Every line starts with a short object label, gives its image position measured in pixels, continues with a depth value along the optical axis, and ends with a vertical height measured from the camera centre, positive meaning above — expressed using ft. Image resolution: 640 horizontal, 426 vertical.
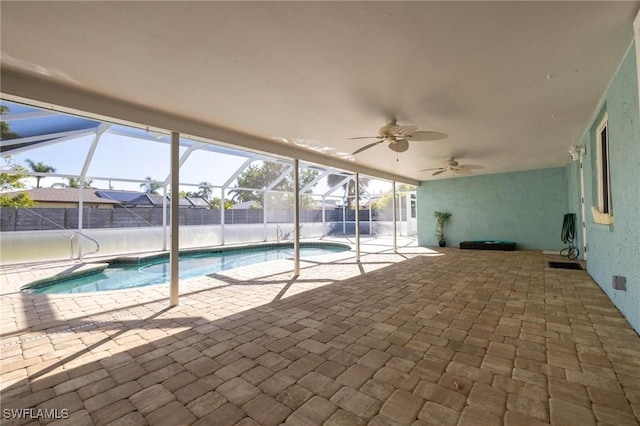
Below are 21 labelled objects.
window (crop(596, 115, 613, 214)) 11.98 +2.08
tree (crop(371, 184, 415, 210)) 43.52 +2.60
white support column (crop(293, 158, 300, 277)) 16.51 -0.22
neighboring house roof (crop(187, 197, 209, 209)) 30.25 +2.00
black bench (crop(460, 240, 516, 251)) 25.72 -2.84
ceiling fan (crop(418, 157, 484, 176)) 19.12 +3.60
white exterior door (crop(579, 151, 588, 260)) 15.44 +1.62
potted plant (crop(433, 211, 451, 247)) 30.12 -0.54
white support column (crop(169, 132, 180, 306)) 11.11 +0.07
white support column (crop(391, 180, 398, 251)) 26.47 -0.32
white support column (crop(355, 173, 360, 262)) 21.65 -1.32
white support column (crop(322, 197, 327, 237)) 42.96 -0.63
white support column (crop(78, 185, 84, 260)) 22.06 +0.57
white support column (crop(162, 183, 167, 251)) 26.57 -0.01
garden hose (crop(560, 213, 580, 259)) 21.78 -1.37
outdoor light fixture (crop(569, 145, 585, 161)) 15.66 +3.84
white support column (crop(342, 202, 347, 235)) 45.34 +0.32
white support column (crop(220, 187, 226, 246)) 30.76 -0.44
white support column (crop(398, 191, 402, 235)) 41.41 +1.60
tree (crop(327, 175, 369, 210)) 46.09 +5.83
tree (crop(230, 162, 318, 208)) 34.30 +5.12
